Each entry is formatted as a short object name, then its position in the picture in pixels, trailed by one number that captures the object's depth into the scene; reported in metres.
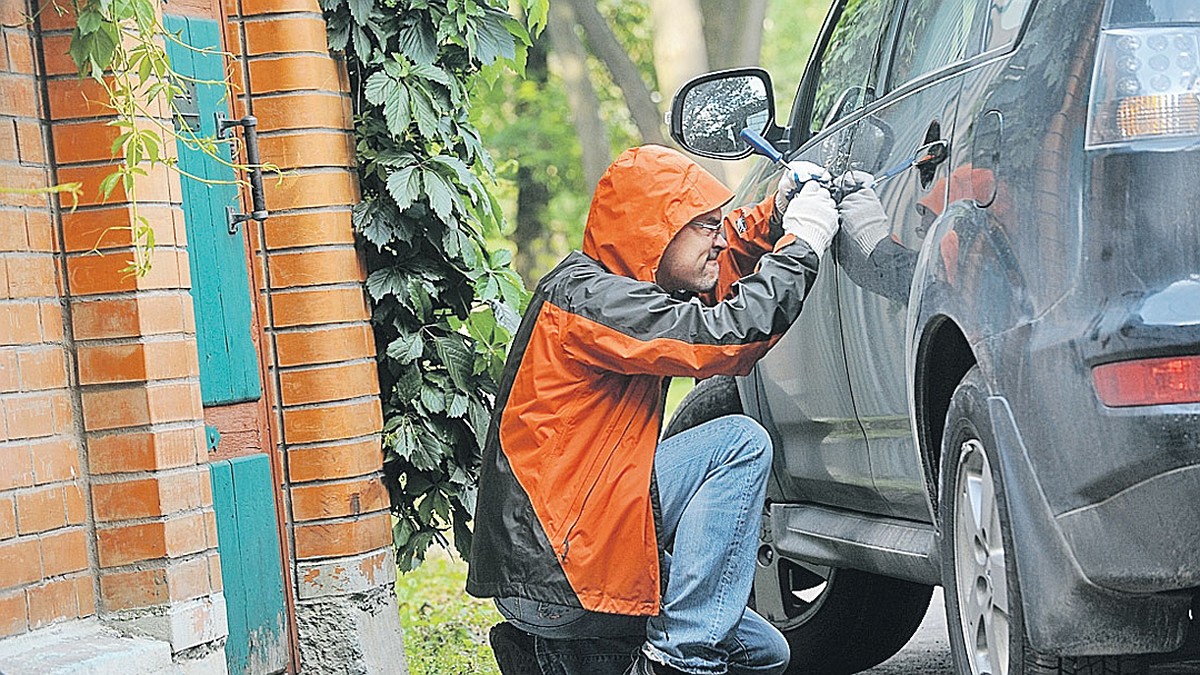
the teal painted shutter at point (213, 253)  8.52
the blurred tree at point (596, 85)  31.70
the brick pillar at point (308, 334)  9.16
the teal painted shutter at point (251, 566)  8.55
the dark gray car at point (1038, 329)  4.75
